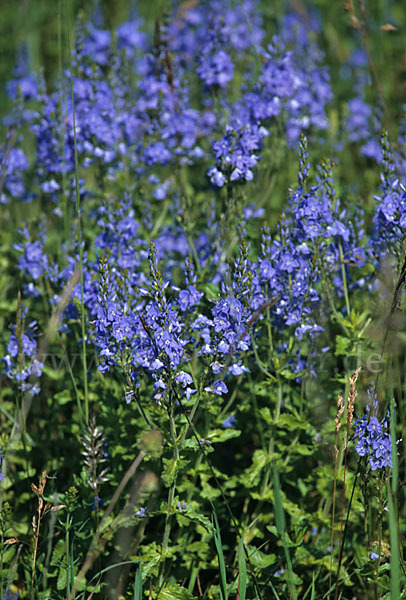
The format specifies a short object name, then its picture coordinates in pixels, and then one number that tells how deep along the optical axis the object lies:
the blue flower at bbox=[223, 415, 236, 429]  6.49
